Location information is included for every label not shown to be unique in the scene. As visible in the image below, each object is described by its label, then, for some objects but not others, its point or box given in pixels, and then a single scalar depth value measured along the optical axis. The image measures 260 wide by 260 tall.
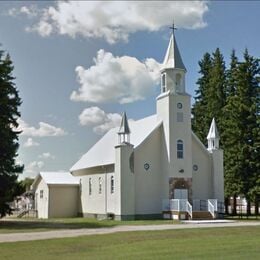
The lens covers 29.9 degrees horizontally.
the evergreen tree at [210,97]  51.47
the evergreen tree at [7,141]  31.55
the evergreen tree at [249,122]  44.00
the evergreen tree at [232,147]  44.78
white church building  38.22
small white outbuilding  47.50
